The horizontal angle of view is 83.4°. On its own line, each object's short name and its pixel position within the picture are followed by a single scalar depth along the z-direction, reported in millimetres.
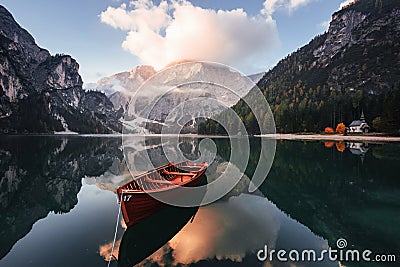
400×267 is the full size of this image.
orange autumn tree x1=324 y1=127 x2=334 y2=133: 85894
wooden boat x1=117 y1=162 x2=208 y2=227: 10055
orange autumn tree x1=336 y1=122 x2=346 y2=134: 82412
